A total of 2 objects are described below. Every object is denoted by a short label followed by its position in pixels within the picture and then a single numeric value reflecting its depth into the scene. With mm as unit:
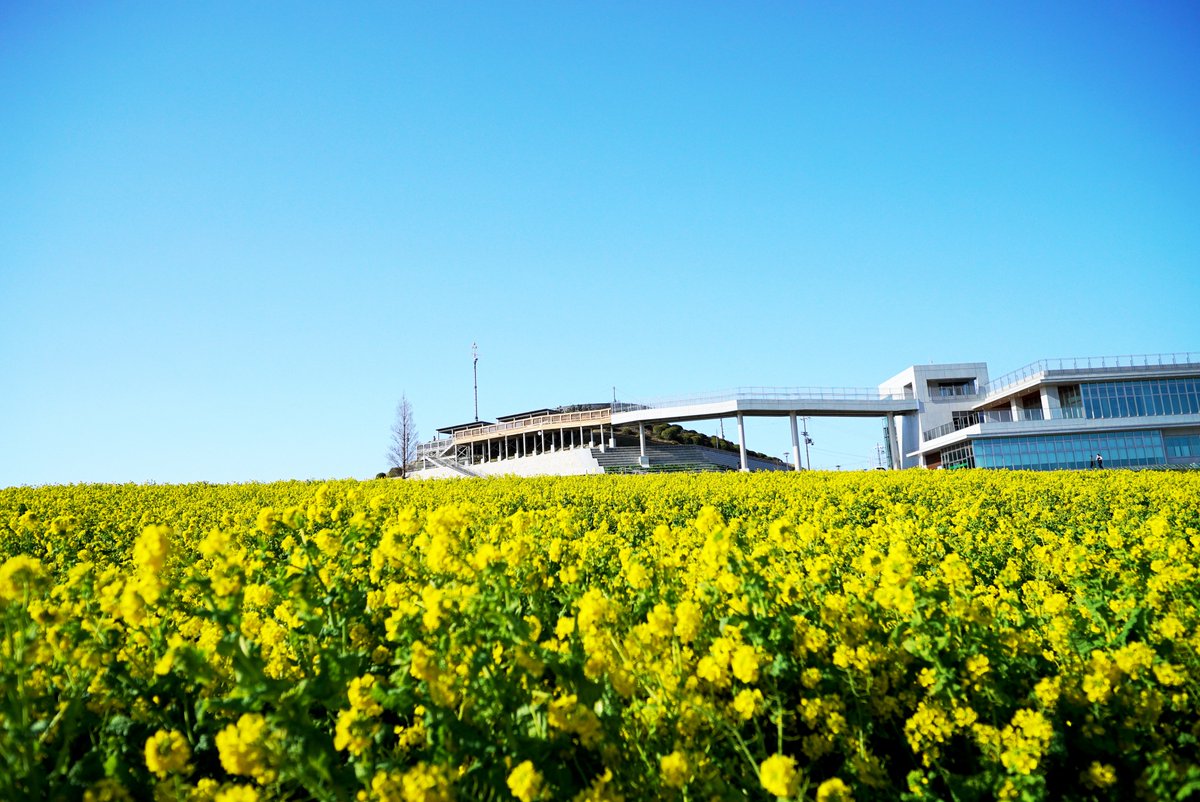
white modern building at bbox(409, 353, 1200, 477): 41438
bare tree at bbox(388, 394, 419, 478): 50406
